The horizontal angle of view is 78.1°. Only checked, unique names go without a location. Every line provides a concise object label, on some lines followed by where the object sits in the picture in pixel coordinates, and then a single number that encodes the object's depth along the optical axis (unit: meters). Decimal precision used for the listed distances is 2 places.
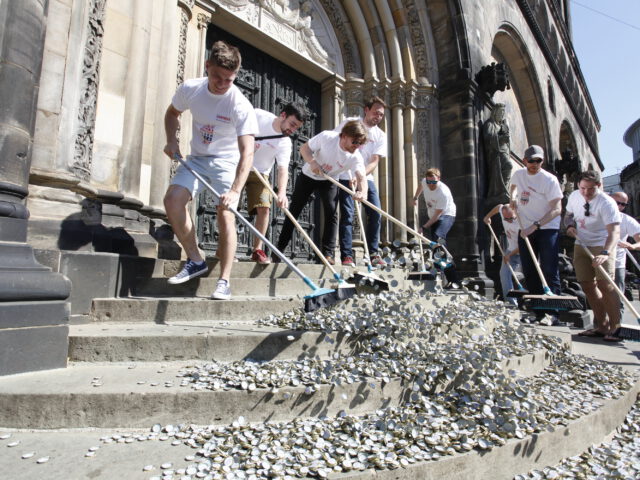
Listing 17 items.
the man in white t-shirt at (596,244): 4.26
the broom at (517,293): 5.07
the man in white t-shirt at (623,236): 5.06
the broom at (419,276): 4.52
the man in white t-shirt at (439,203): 5.90
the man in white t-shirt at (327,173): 4.16
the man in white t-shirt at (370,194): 4.42
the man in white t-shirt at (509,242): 6.29
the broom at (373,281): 2.97
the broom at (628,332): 3.61
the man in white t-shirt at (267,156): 3.77
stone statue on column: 8.75
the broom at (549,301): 4.20
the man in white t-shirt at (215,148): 2.87
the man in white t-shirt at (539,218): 4.75
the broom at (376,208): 3.23
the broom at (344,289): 2.55
